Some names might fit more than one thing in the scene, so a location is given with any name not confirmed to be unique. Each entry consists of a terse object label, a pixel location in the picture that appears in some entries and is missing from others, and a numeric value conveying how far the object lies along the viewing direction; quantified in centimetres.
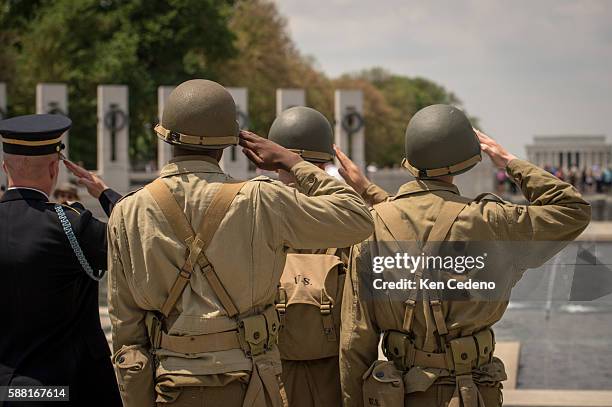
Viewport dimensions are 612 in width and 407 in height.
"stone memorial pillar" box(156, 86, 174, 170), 3042
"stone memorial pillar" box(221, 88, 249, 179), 3178
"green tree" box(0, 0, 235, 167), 3716
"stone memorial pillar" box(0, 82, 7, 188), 3058
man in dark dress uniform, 370
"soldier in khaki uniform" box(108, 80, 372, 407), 342
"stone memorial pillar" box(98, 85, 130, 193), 3195
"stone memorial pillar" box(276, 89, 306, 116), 3244
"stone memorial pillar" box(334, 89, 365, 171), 3475
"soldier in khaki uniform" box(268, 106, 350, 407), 410
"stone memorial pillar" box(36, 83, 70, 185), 3095
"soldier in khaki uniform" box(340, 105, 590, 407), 370
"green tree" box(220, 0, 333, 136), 4844
